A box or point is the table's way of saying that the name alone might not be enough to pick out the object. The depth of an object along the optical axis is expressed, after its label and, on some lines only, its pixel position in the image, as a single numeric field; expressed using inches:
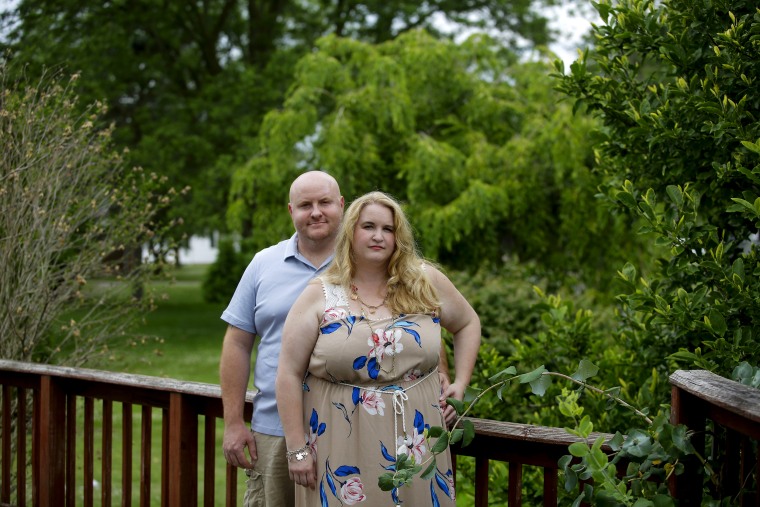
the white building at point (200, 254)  2694.4
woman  98.3
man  112.7
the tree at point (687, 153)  104.3
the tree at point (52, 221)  193.9
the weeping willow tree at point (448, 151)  412.8
